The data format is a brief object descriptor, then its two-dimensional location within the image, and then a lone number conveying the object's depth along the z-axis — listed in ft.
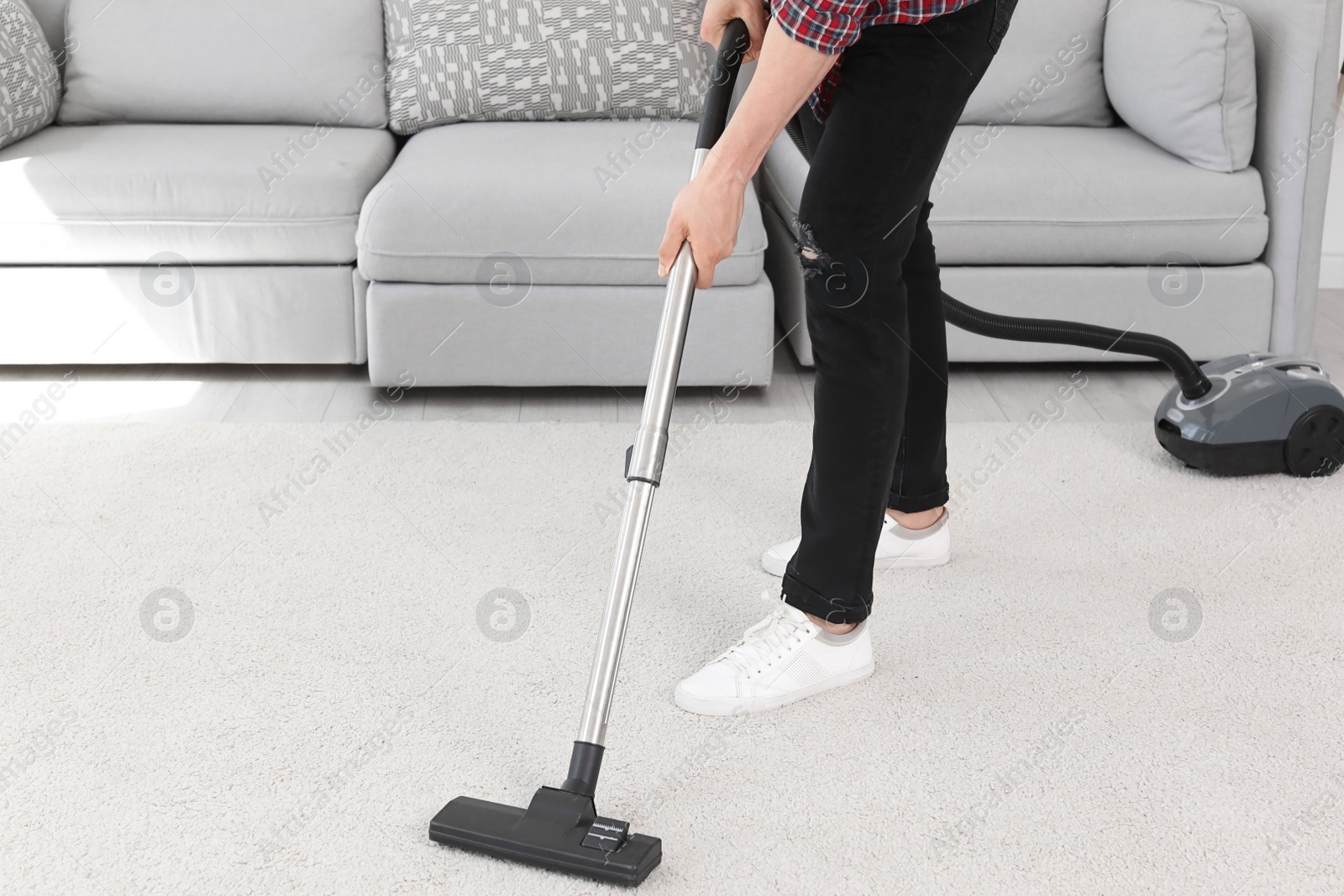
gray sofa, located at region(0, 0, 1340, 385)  7.16
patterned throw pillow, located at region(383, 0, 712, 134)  8.56
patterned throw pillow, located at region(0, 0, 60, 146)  7.70
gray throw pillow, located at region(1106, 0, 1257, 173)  7.61
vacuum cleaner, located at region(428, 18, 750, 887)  3.69
